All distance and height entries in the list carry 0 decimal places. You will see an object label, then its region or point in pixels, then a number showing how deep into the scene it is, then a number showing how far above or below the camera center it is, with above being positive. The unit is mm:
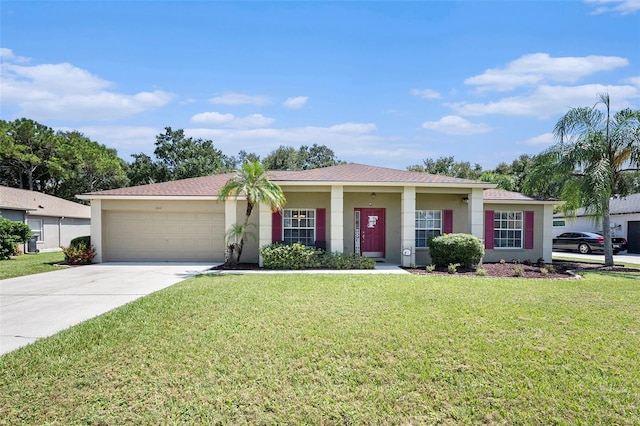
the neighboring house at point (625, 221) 24266 -281
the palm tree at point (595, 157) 13859 +2508
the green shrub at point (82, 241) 14905 -961
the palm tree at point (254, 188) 12375 +1074
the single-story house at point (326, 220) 14711 -68
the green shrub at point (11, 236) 16672 -817
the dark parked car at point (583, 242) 22828 -1675
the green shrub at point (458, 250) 12617 -1158
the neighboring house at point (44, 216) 20094 +178
